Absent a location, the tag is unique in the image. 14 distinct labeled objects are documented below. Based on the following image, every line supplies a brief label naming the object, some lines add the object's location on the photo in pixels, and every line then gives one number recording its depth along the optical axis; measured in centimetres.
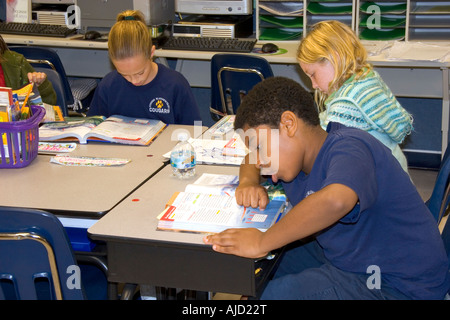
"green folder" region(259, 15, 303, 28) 368
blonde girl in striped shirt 202
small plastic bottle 184
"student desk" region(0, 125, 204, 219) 164
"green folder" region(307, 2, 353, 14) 354
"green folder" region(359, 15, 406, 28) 346
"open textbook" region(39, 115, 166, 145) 221
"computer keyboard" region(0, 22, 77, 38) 383
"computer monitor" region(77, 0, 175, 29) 372
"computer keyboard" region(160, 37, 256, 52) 352
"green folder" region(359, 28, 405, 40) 352
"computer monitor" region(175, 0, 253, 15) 368
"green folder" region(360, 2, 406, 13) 343
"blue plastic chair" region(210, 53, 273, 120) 309
